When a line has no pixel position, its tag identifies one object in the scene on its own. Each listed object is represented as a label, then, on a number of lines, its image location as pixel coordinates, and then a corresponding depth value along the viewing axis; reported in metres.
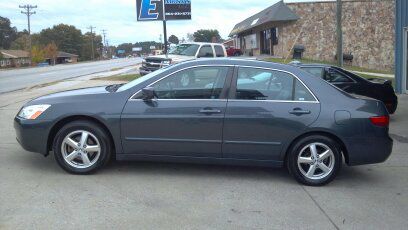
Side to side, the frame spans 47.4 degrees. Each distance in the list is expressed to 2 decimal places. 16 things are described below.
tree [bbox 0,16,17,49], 126.38
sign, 18.80
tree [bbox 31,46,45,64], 99.75
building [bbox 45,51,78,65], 119.89
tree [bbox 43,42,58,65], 109.88
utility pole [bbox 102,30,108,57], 172.18
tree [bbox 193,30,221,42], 106.70
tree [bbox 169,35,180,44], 127.18
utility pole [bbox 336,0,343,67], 16.14
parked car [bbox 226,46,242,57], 45.11
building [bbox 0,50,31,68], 89.90
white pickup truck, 18.78
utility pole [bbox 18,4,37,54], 85.81
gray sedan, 5.70
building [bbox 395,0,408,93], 15.52
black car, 10.18
